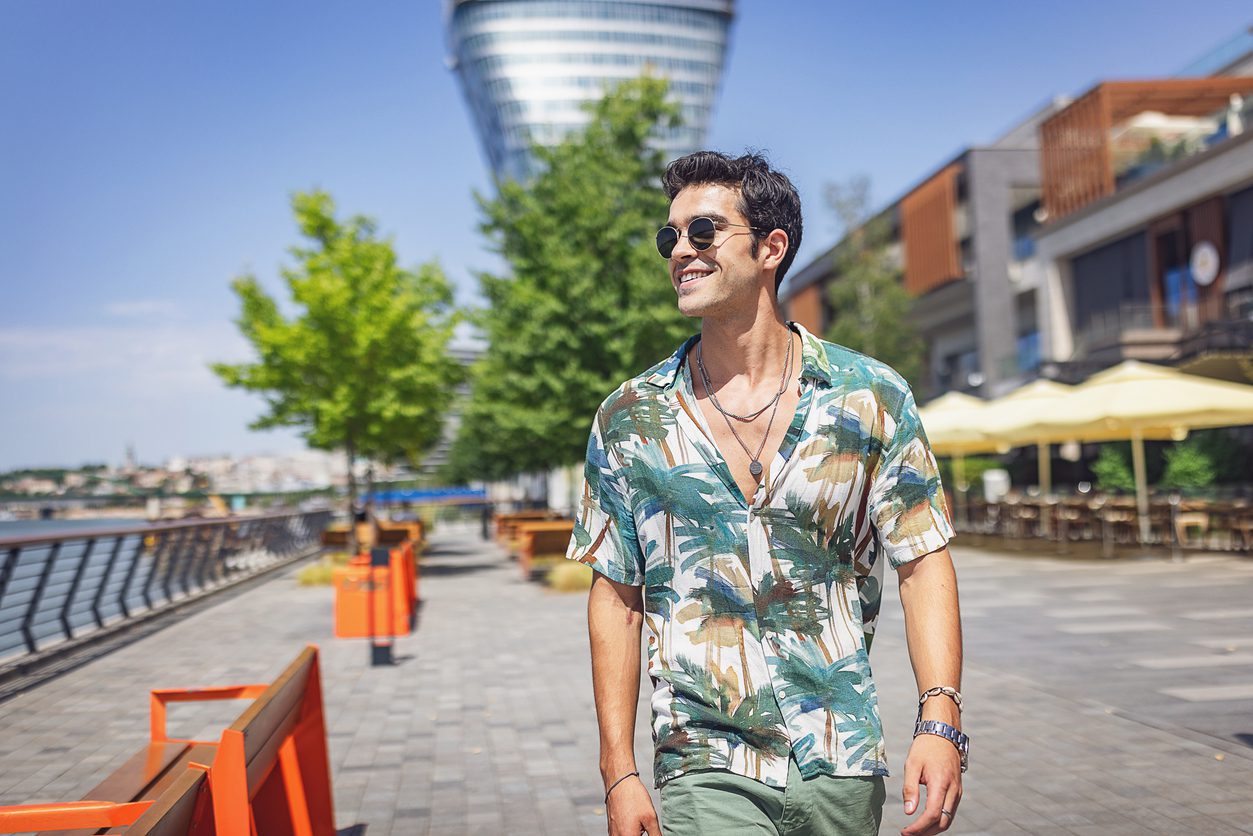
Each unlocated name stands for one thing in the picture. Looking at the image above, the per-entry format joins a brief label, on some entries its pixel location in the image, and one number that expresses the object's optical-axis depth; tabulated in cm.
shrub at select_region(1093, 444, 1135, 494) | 2835
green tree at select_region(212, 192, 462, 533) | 2125
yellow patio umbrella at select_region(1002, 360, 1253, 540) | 1661
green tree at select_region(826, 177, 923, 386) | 4297
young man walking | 209
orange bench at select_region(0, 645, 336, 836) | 261
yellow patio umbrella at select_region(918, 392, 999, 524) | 2191
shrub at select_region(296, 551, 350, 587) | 2008
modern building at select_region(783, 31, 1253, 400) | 3153
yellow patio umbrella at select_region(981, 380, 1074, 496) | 1962
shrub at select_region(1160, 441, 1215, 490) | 2516
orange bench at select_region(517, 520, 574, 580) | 2009
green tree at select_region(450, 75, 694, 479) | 1955
